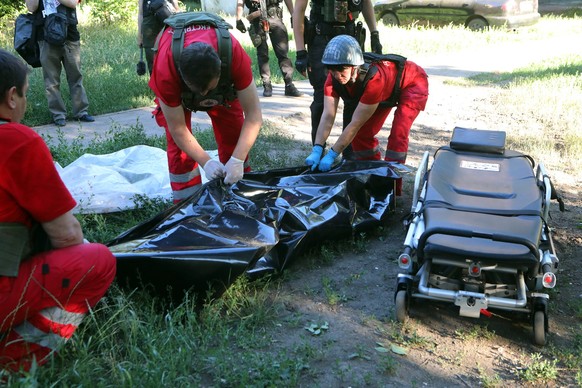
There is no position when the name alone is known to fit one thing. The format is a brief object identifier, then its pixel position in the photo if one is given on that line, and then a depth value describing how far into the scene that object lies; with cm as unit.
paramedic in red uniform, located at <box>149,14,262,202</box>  315
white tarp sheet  419
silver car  1500
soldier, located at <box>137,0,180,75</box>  676
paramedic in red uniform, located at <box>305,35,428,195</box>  404
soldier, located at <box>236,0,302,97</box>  768
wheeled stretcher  283
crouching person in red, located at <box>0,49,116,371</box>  226
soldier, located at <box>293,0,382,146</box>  516
